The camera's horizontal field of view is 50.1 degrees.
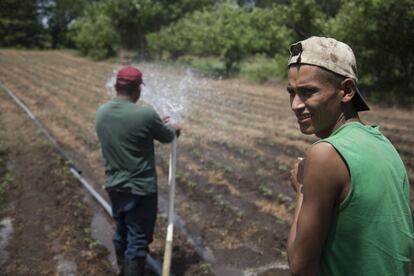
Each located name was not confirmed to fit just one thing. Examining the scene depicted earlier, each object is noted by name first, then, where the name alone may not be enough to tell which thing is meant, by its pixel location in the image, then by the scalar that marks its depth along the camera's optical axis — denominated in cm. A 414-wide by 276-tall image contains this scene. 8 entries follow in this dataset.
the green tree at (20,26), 1486
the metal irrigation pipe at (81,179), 431
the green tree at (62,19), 4124
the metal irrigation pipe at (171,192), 360
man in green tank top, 127
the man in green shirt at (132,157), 345
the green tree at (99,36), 3198
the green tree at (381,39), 1319
